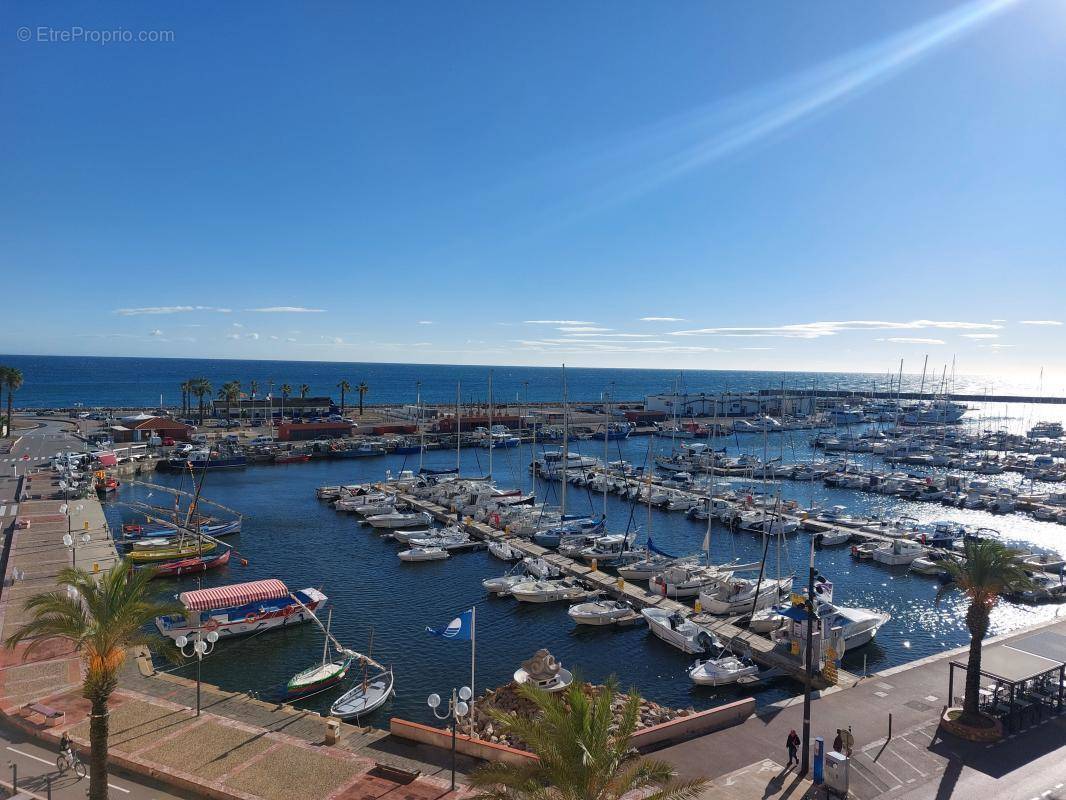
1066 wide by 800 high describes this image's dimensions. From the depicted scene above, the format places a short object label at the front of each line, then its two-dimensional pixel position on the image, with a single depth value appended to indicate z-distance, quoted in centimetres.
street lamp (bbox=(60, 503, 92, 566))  4262
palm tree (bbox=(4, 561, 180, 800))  1705
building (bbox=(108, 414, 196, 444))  10125
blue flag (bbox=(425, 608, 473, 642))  2556
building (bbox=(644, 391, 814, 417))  15975
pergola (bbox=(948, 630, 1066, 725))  2383
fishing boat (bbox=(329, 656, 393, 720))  2773
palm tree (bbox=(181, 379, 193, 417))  13096
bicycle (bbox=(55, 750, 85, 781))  2031
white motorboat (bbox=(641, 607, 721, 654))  3562
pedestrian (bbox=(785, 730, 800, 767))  2166
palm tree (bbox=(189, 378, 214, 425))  12850
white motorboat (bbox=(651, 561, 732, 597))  4372
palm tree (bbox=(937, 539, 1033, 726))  2325
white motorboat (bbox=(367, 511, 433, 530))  6134
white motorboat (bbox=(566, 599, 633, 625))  3922
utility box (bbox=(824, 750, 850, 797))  1980
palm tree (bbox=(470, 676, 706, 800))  1341
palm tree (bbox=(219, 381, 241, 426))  12838
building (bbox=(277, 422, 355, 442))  11206
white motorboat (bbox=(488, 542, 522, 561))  5216
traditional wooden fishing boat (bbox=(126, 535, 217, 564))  4947
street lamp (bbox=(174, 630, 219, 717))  2427
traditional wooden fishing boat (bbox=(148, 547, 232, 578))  4700
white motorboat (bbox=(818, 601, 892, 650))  3641
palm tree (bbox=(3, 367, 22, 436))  10388
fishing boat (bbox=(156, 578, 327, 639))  3622
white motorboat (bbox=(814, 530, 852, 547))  5972
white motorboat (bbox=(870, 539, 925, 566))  5322
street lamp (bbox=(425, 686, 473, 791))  2108
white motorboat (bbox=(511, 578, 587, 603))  4325
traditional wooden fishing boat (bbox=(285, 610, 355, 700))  3017
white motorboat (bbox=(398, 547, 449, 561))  5172
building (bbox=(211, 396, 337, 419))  14162
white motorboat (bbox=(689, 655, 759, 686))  3166
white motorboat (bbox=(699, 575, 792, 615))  4025
